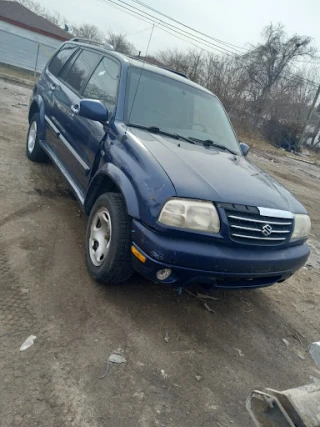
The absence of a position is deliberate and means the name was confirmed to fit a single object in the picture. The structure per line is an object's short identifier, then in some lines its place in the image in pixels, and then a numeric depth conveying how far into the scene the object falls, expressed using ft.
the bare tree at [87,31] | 180.24
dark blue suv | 8.09
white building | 87.56
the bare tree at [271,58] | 103.81
